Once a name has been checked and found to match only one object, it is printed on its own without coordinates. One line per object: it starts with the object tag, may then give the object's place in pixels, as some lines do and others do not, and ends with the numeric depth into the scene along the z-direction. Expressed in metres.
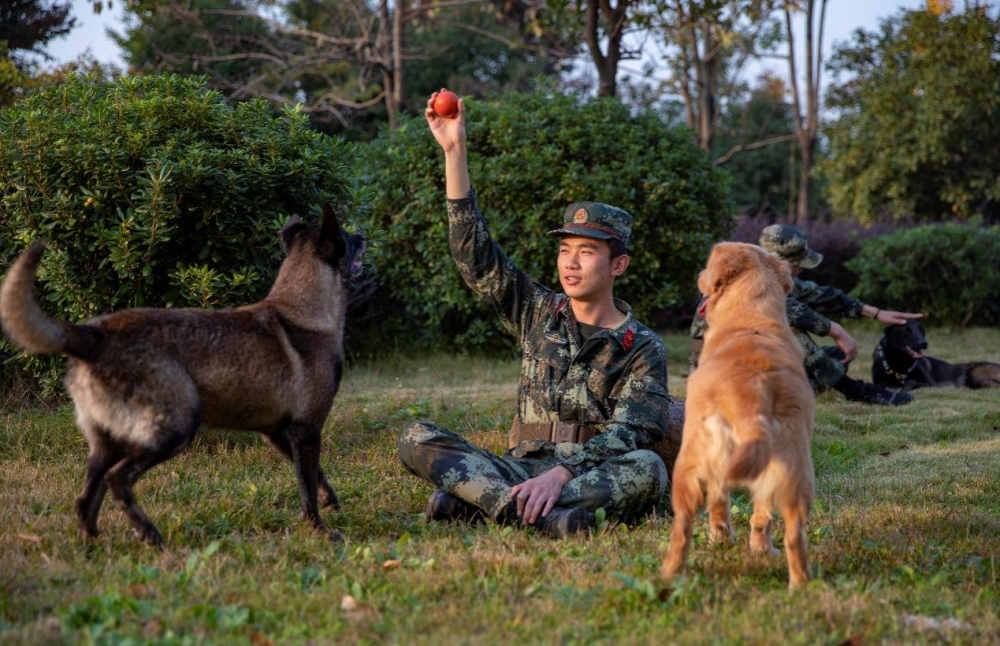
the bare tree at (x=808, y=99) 24.86
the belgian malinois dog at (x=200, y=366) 4.02
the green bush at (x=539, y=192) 11.25
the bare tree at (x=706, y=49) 14.47
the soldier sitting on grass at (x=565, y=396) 5.00
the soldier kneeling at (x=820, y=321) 9.42
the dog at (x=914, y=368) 10.84
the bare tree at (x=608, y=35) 12.63
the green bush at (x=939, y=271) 16.28
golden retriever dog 3.69
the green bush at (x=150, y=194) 6.17
